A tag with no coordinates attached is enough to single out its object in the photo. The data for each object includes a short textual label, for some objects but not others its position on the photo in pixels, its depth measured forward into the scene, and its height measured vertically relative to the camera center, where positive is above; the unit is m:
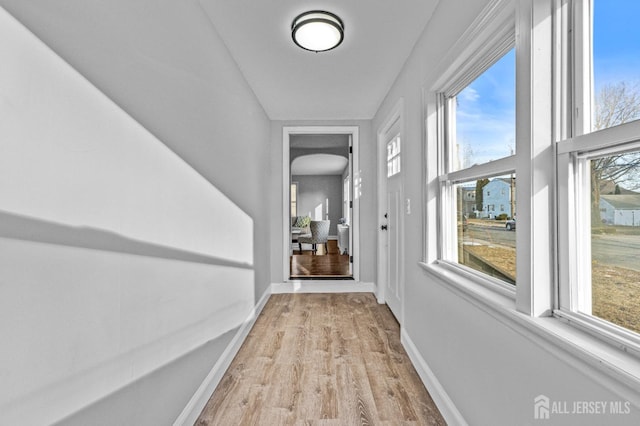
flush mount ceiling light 2.02 +1.20
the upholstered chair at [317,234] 7.88 -0.53
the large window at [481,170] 1.35 +0.20
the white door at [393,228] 3.08 -0.16
